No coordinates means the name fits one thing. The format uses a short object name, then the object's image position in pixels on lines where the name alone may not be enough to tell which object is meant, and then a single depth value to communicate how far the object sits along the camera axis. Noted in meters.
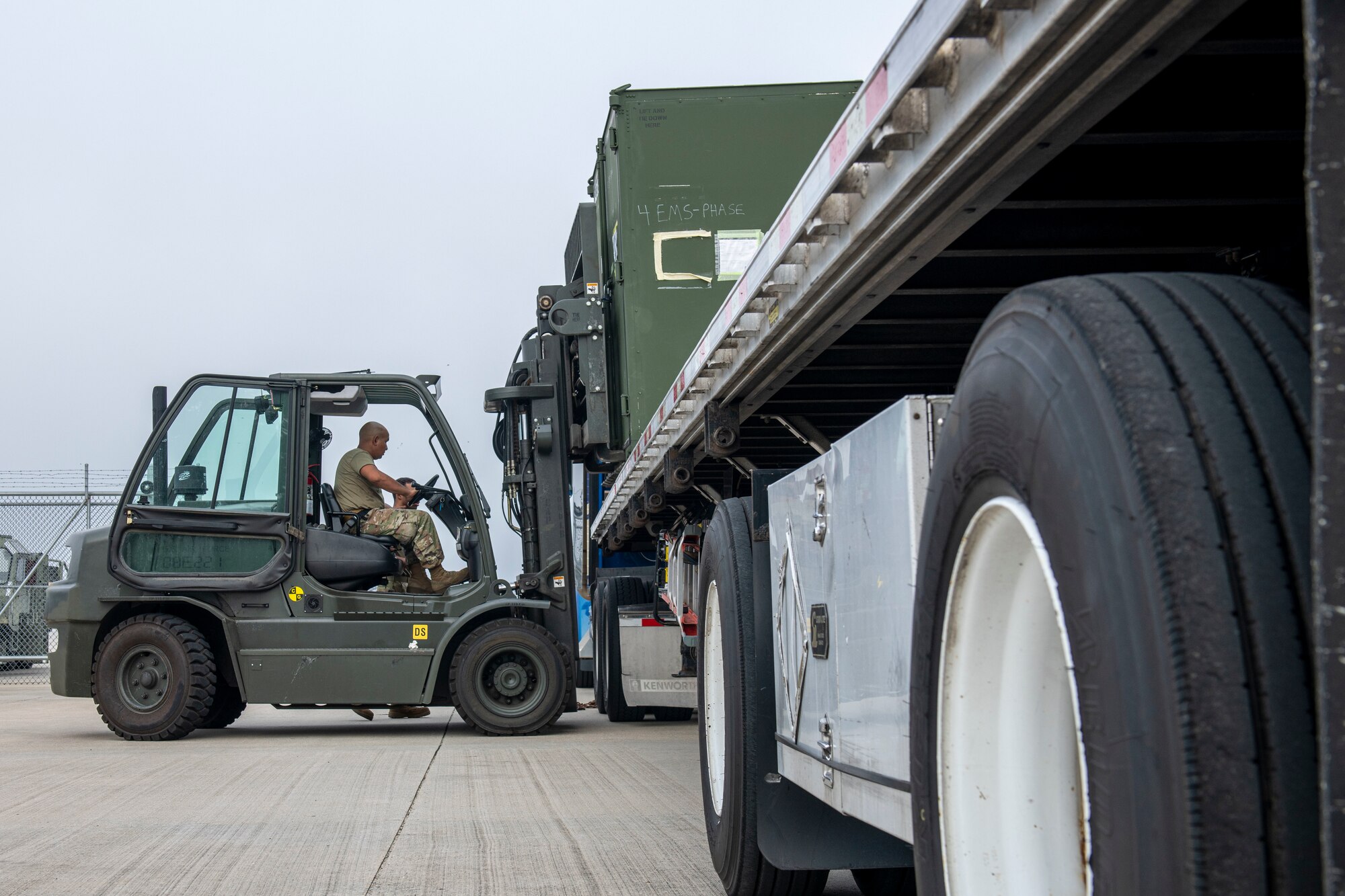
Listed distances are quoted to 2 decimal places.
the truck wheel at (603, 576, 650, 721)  10.94
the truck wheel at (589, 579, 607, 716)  11.47
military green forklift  10.19
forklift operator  10.76
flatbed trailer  1.37
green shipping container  9.44
